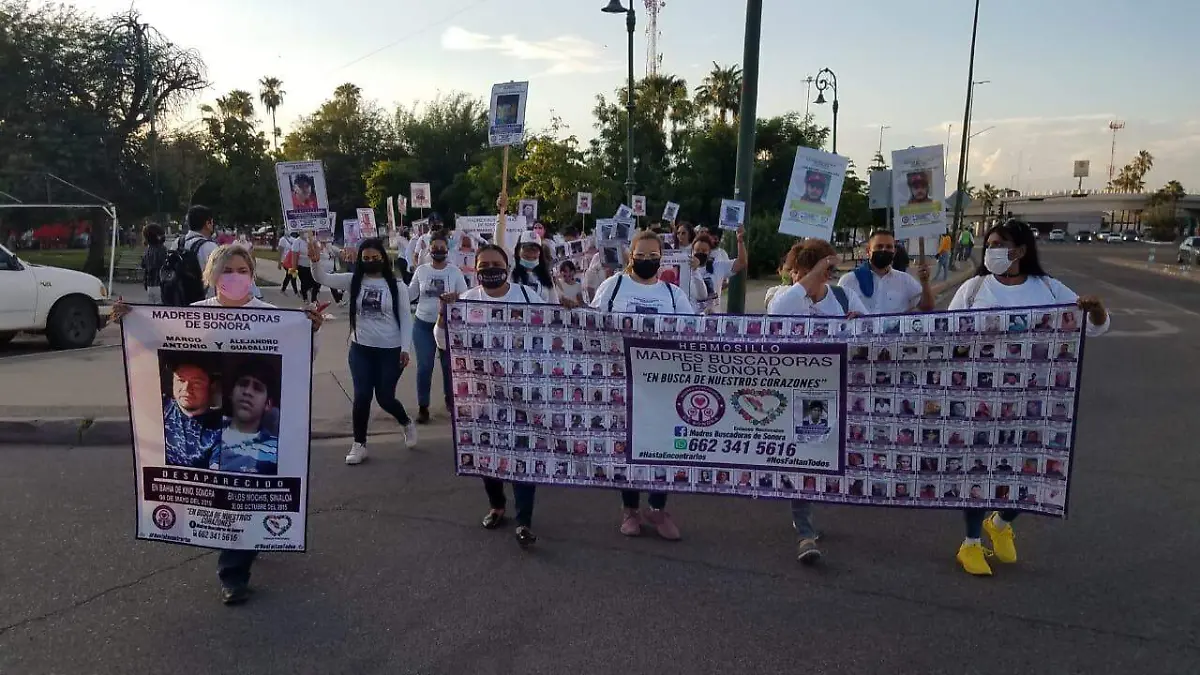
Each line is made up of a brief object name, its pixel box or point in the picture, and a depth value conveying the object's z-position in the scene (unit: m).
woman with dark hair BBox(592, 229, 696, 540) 5.09
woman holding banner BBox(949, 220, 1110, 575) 4.69
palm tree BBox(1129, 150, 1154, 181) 141.12
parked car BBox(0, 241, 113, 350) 11.79
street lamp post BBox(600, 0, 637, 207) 22.56
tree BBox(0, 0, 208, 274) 22.89
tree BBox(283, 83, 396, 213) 56.81
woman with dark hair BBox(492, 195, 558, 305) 7.40
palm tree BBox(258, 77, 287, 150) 95.44
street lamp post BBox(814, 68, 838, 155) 34.13
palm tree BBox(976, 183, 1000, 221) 120.30
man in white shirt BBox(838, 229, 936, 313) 6.09
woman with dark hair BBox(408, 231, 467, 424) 7.86
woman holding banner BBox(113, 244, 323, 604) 4.29
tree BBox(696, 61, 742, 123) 54.72
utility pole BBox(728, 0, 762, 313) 9.82
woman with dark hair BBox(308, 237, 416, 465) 6.55
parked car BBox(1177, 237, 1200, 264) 42.59
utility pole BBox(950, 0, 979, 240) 34.03
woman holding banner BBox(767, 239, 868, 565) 4.85
